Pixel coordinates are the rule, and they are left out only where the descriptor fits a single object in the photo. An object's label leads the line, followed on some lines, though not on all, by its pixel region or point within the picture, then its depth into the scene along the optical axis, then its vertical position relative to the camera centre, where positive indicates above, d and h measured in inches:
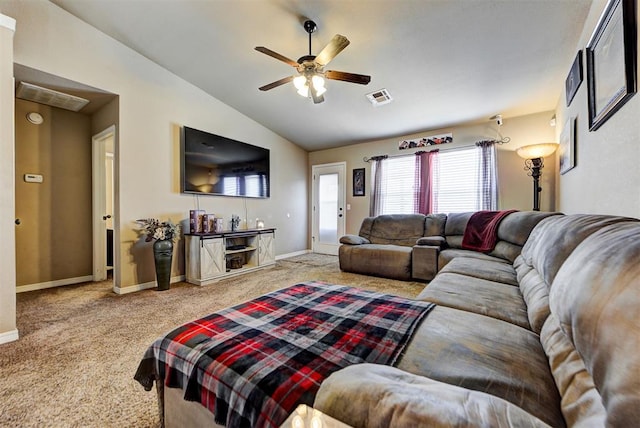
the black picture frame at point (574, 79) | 95.2 +52.6
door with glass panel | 230.4 +4.4
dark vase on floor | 127.6 -24.0
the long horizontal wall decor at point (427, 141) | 180.4 +50.4
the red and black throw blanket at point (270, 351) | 30.2 -19.9
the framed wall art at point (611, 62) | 53.9 +36.3
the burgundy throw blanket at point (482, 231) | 129.8 -9.9
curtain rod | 164.4 +43.6
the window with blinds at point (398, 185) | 197.9 +20.6
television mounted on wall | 147.7 +29.1
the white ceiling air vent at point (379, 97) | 144.5 +65.3
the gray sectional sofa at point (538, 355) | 20.0 -16.1
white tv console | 139.4 -24.8
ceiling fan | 88.7 +53.5
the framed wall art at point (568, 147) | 104.1 +28.4
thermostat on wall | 127.7 +16.9
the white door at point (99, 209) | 145.6 +1.7
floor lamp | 134.6 +29.4
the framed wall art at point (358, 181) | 219.8 +25.9
